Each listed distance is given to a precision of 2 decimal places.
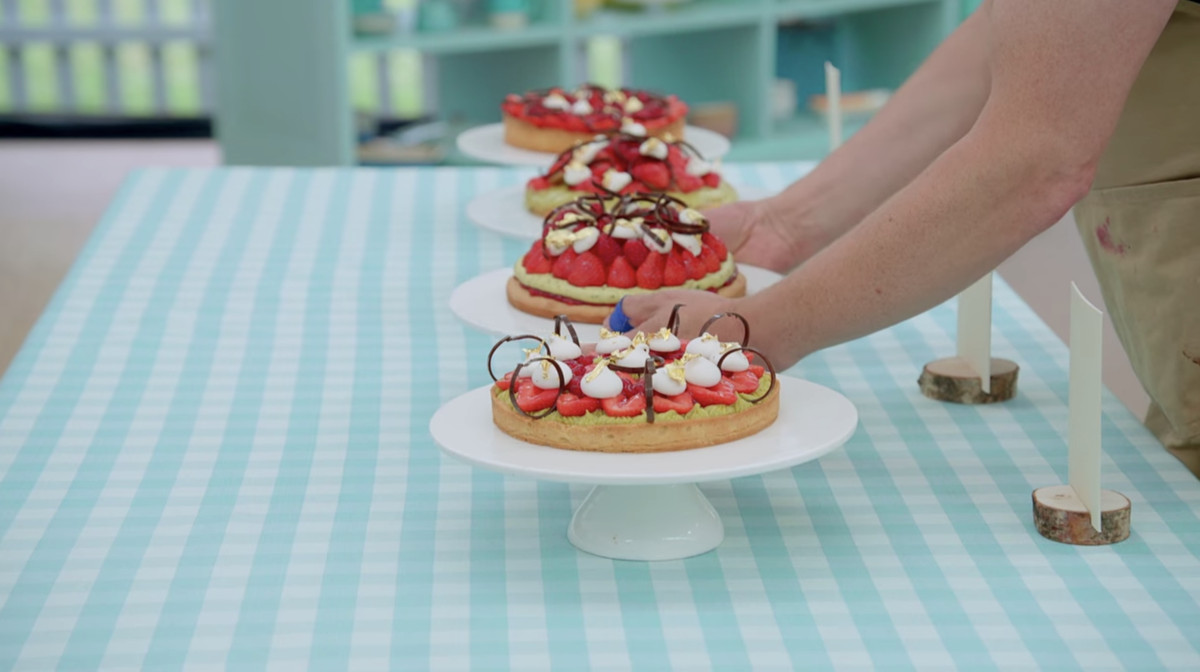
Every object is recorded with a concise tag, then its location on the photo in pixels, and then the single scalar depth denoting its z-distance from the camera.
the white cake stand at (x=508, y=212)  2.71
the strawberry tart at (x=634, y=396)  1.92
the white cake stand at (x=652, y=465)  1.86
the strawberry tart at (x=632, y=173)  2.79
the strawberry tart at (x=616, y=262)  2.37
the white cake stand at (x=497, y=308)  2.26
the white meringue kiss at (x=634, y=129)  2.90
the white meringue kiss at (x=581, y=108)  3.33
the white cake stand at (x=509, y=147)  3.03
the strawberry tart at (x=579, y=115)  3.18
